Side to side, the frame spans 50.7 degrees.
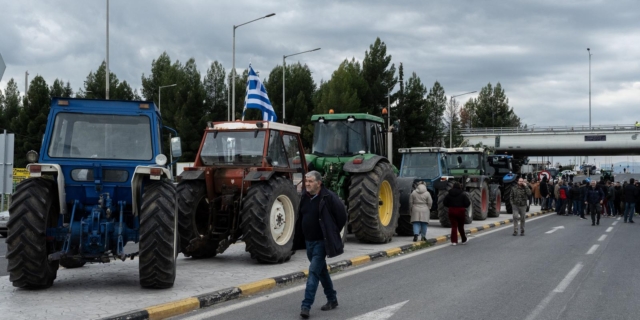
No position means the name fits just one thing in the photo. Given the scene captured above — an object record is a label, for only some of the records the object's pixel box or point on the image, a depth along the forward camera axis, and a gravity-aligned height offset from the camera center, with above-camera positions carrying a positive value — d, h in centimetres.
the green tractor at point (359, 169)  1544 -20
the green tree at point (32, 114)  5512 +396
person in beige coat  1697 -122
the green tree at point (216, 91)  6606 +704
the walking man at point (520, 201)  2025 -122
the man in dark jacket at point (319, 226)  833 -81
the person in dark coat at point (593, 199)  2675 -158
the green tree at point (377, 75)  5834 +745
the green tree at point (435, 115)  6162 +456
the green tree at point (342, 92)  5031 +530
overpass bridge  6950 +223
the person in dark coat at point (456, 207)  1716 -118
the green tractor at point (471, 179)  2281 -71
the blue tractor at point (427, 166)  2284 -19
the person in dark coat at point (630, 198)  2856 -164
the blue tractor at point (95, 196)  917 -50
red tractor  1192 -59
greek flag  2112 +197
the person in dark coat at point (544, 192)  3606 -170
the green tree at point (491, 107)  10500 +834
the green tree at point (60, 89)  5994 +661
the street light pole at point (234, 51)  3026 +497
